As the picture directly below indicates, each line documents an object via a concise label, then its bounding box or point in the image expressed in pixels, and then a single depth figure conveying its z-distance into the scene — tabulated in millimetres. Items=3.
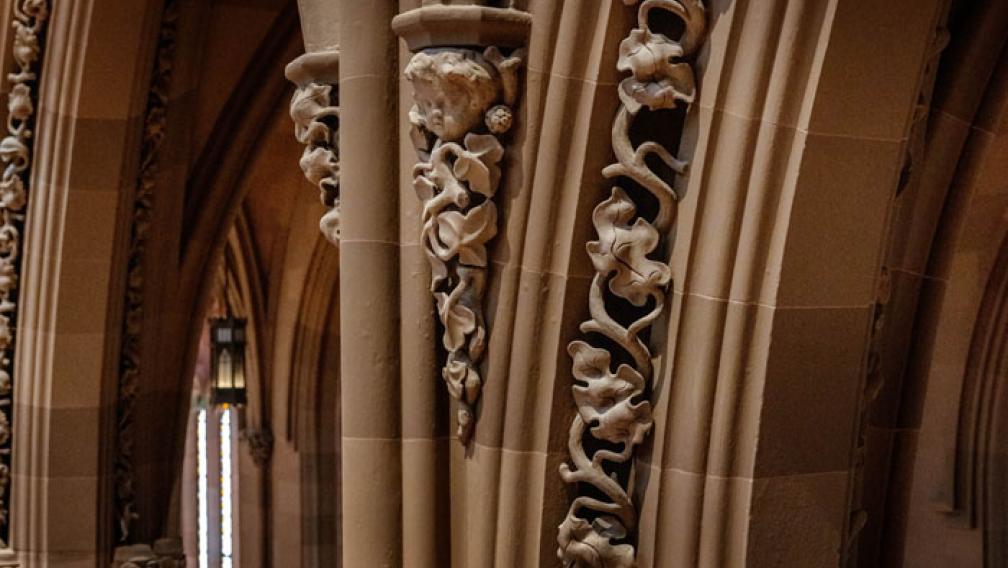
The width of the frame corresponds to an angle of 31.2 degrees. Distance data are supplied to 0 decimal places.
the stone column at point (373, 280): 3307
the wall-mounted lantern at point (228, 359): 13242
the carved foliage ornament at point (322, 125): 3455
